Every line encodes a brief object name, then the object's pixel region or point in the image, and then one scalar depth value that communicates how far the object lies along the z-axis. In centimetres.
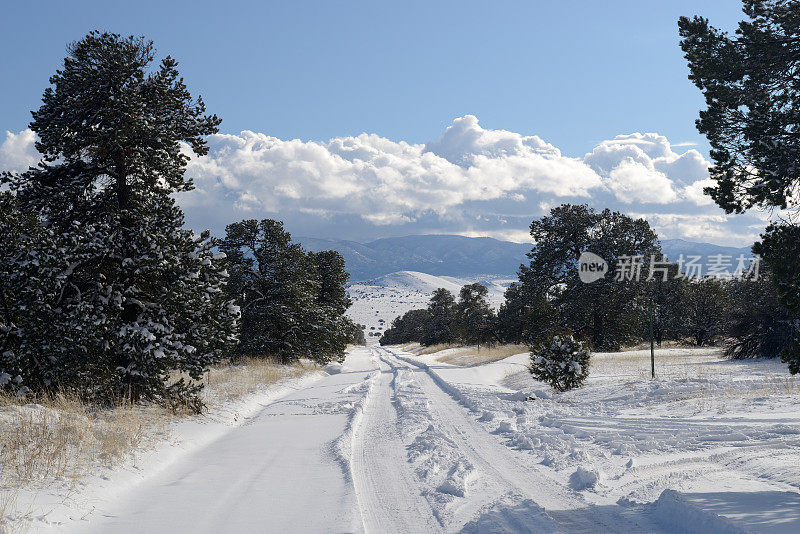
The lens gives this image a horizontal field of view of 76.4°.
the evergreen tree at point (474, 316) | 6200
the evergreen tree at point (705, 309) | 4866
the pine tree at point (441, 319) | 8294
